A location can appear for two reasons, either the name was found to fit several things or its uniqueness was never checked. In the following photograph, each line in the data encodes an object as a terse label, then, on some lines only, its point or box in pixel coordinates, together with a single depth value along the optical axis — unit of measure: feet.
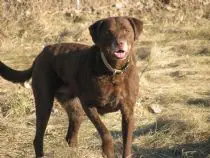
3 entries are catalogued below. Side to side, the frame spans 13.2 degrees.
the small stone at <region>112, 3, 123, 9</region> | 84.21
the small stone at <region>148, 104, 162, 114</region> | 39.48
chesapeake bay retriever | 25.90
